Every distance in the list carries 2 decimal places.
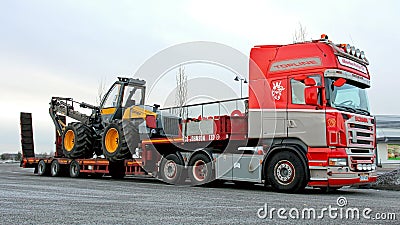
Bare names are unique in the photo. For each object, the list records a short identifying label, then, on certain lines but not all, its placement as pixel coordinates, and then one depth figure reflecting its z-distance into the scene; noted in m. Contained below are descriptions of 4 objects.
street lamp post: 14.21
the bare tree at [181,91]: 24.16
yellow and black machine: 17.42
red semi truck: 12.33
